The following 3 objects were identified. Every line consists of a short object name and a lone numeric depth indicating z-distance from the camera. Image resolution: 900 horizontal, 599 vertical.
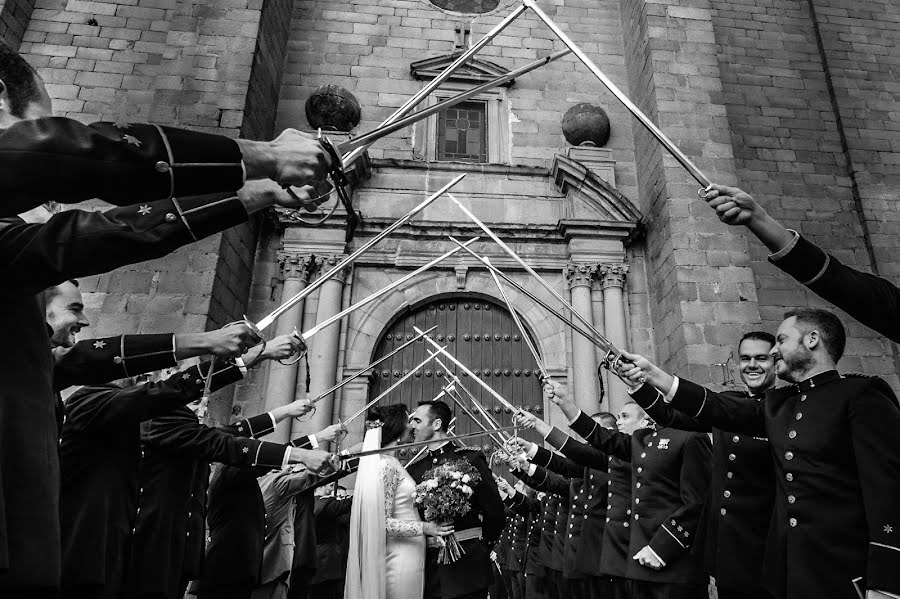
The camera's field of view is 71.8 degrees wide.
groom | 4.02
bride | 3.87
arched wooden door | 8.43
